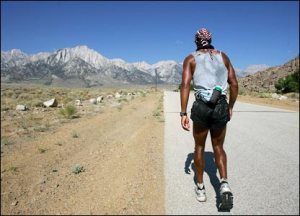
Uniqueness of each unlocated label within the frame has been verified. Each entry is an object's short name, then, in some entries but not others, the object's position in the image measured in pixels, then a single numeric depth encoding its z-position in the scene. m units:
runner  4.12
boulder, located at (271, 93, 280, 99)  31.82
